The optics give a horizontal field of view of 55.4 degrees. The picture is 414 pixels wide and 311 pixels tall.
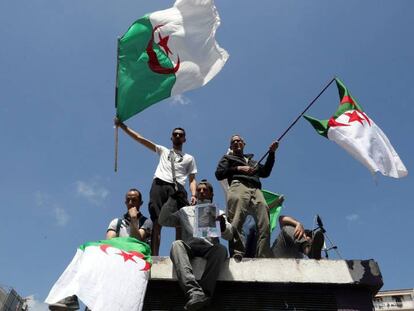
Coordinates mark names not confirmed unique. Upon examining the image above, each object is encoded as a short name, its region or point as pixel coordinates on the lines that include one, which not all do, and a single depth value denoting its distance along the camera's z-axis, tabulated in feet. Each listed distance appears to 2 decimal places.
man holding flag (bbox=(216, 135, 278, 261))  16.72
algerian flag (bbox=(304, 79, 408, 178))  20.99
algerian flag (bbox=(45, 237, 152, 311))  12.12
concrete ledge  15.14
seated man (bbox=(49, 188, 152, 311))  15.71
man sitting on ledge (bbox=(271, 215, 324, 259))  16.83
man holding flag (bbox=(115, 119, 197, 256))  17.94
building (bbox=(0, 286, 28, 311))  137.49
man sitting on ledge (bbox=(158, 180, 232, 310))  12.95
